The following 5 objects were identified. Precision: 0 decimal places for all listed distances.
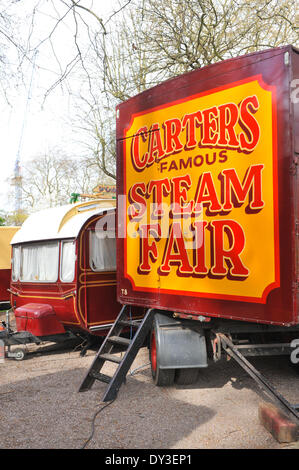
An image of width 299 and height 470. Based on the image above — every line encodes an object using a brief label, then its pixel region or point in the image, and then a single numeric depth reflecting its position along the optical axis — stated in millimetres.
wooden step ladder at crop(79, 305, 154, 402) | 5618
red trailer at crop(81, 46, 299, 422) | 4566
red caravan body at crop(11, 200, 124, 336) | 8078
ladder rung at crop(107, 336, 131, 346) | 6062
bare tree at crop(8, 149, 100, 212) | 44375
